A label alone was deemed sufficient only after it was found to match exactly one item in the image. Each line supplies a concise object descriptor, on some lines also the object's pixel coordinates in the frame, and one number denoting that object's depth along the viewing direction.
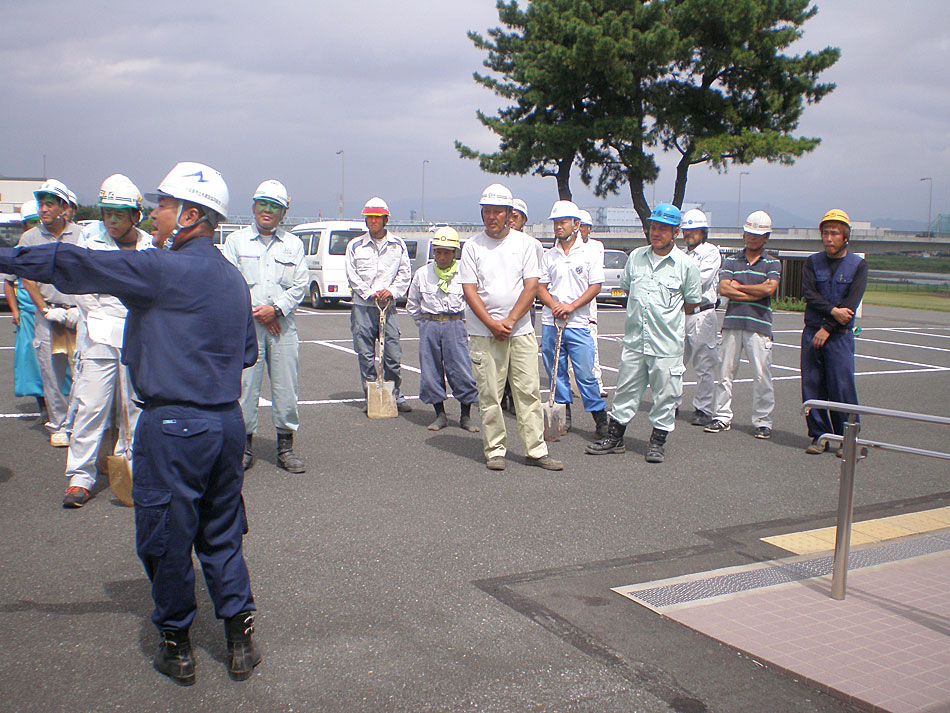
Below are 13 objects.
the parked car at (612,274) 25.64
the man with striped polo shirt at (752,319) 8.40
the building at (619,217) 112.91
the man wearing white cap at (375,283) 8.88
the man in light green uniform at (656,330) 7.29
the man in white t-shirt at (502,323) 6.91
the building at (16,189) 64.00
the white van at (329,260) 22.34
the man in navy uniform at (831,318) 7.72
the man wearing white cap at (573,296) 7.98
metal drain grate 4.39
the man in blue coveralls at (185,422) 3.38
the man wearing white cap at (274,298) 6.59
